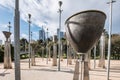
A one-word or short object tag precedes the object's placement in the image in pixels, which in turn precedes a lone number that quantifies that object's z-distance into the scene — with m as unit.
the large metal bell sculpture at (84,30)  2.43
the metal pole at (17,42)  2.85
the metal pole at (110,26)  5.76
